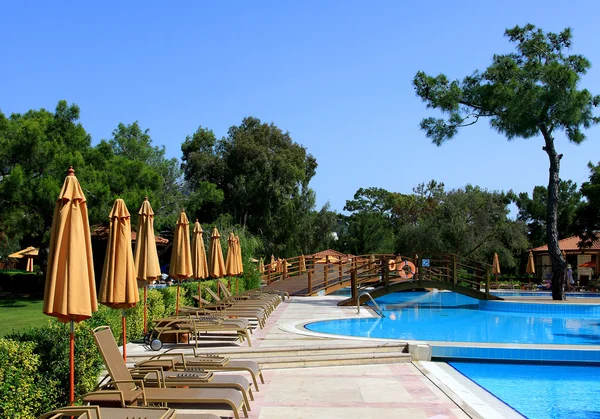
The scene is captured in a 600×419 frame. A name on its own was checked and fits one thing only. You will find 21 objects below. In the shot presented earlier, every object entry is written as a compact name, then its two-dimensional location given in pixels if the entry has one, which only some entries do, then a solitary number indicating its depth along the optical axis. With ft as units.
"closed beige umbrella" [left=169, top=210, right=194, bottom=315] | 39.86
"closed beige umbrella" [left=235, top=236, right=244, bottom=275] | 61.98
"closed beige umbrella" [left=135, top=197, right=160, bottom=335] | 31.73
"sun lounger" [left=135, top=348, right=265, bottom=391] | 22.29
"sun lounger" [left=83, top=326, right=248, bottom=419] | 17.12
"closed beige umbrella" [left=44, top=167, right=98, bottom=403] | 17.08
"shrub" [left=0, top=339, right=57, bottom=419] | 16.51
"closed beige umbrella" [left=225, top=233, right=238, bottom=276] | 57.88
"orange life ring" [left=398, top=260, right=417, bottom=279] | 75.41
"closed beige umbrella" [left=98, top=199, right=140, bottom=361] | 22.58
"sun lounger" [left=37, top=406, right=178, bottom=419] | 14.11
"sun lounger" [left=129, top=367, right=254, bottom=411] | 19.22
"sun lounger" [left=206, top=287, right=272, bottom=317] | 44.75
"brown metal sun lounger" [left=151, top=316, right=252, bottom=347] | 33.18
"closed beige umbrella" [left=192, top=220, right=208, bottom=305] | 45.39
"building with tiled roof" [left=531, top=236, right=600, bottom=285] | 126.68
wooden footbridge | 69.51
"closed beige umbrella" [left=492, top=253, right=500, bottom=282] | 102.78
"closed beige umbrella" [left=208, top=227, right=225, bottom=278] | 51.73
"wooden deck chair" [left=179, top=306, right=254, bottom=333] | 35.45
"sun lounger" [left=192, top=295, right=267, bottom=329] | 40.68
